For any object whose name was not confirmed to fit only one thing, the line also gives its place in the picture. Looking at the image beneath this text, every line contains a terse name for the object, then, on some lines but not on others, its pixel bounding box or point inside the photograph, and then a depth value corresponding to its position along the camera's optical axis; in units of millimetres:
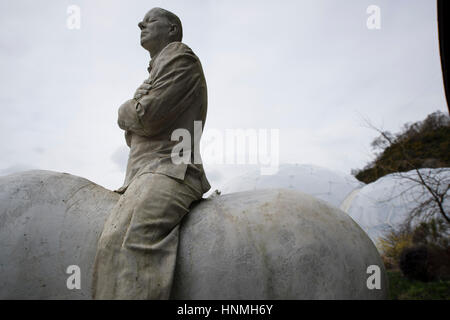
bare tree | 7857
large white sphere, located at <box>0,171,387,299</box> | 2250
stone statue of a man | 2238
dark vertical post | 1879
